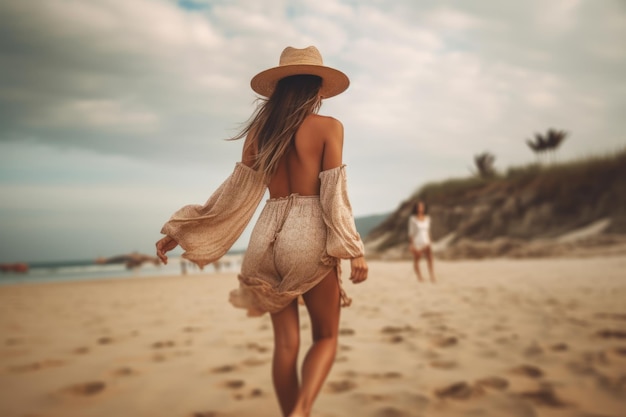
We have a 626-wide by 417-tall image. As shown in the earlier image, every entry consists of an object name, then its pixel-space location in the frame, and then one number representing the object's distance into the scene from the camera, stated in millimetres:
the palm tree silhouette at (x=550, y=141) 27969
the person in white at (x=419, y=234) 10129
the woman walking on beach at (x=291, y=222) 2066
